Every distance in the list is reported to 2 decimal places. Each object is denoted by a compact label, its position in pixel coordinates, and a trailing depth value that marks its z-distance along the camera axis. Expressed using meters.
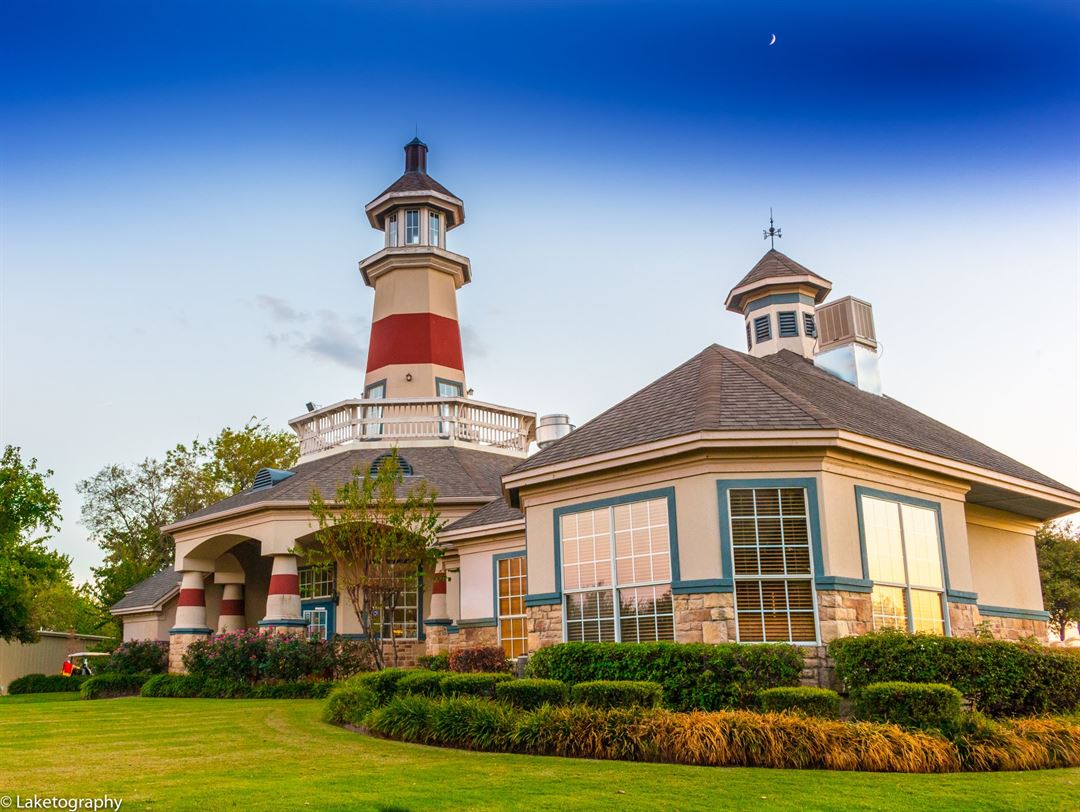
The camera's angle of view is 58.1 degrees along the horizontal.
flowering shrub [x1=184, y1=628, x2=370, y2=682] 20.34
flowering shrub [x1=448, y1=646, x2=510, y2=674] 17.77
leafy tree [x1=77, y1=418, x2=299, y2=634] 40.84
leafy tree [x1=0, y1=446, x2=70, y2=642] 25.78
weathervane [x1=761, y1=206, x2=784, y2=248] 24.70
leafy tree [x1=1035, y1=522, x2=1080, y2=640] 34.00
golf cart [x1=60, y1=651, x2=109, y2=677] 31.41
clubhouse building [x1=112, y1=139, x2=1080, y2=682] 12.90
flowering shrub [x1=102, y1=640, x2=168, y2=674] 24.72
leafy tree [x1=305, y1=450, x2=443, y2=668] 19.42
